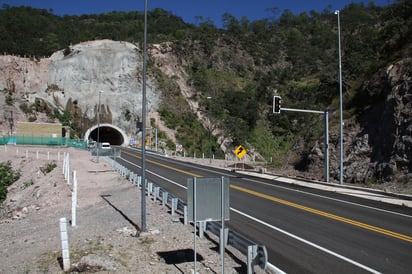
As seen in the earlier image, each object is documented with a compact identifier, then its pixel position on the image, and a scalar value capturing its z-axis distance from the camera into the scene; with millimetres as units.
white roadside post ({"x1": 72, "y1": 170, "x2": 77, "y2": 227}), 14520
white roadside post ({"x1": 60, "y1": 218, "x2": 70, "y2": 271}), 9548
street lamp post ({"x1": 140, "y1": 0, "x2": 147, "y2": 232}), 12766
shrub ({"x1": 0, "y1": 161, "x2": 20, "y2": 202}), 32338
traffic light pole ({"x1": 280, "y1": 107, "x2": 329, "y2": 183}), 26252
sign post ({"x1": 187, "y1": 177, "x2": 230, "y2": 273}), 7820
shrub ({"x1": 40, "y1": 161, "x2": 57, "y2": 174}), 36531
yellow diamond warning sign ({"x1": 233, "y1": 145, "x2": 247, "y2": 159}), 36603
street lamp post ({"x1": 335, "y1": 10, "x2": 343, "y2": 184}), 24305
